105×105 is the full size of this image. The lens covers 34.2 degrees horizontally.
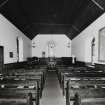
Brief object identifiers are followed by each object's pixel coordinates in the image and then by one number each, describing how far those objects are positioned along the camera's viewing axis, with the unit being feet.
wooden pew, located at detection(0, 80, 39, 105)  7.80
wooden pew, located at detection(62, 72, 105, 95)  13.83
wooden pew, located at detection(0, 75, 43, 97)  14.16
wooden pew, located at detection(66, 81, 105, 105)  7.14
